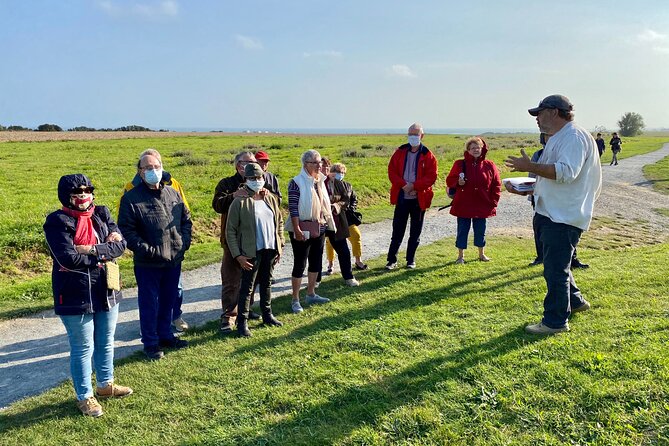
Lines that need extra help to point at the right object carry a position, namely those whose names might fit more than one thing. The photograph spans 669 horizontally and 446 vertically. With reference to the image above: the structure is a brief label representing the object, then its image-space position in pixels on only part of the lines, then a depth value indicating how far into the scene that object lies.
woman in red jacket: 7.79
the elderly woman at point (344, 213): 7.32
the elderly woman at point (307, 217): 6.19
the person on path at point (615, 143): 30.14
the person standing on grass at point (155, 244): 4.88
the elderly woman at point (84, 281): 3.87
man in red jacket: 7.70
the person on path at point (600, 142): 28.73
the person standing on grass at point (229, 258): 5.85
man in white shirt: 4.34
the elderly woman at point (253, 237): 5.45
